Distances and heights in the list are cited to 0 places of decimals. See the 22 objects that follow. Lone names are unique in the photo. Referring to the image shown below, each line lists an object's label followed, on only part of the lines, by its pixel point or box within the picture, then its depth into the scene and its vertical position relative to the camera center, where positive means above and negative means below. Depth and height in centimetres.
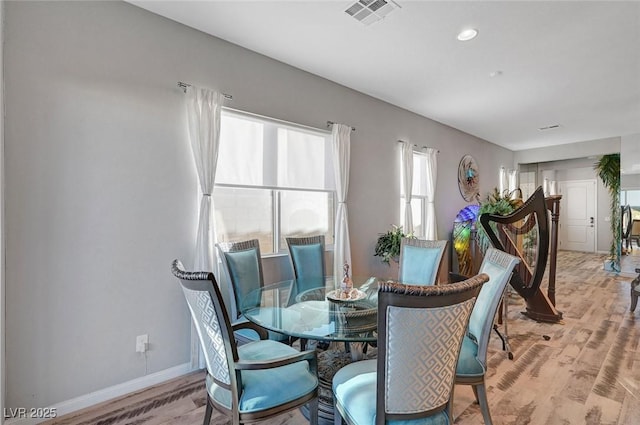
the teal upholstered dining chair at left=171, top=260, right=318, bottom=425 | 143 -84
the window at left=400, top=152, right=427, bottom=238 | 536 +25
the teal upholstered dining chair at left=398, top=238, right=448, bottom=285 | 281 -47
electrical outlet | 244 -103
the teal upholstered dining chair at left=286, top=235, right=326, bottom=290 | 308 -49
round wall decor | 619 +62
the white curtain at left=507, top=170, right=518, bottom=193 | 766 +73
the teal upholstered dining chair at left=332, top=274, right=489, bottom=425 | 117 -55
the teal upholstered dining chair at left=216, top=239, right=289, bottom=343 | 236 -53
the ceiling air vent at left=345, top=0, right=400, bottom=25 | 239 +156
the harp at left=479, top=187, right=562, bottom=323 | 344 -42
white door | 892 -19
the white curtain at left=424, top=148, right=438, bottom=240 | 535 +28
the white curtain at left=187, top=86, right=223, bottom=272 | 267 +47
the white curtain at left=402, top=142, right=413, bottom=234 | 482 +46
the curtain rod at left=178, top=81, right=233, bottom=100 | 264 +104
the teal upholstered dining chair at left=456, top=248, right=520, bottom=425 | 175 -73
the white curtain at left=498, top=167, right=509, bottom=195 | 742 +69
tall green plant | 677 +73
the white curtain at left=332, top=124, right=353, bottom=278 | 378 +28
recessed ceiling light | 275 +155
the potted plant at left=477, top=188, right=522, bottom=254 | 477 +2
